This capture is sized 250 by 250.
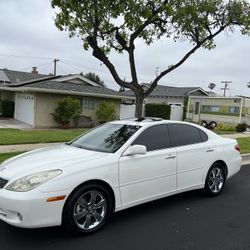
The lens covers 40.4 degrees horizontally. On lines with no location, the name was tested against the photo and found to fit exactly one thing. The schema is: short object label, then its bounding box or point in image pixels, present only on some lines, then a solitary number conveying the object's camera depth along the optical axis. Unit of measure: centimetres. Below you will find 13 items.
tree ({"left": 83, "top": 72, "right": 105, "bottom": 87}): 7931
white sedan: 405
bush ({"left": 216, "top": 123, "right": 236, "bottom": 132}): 2505
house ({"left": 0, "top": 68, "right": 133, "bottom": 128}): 2181
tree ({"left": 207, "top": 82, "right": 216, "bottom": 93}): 8694
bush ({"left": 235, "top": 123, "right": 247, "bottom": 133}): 2391
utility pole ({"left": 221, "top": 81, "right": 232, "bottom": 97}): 7574
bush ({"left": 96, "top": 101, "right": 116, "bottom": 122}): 2386
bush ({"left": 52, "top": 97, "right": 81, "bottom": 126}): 2169
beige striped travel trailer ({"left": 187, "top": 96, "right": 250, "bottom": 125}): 2753
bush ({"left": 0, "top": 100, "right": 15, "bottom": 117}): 2670
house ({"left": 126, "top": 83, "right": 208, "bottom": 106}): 4178
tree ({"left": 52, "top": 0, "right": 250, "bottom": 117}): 972
